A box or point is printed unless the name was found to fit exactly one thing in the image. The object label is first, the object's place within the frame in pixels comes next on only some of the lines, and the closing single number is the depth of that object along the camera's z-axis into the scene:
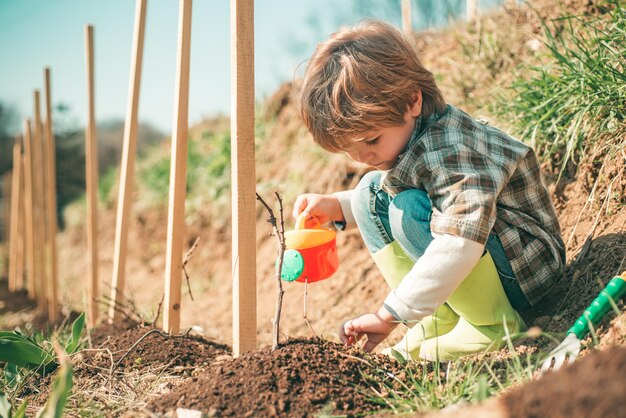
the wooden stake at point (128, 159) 2.67
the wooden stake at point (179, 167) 2.25
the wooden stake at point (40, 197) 4.64
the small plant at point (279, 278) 1.65
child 1.73
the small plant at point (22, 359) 1.93
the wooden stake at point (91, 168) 3.23
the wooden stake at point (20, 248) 6.32
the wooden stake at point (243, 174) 1.74
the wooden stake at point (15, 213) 6.12
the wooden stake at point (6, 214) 8.87
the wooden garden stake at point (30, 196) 4.97
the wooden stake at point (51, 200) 3.97
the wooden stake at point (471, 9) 4.09
